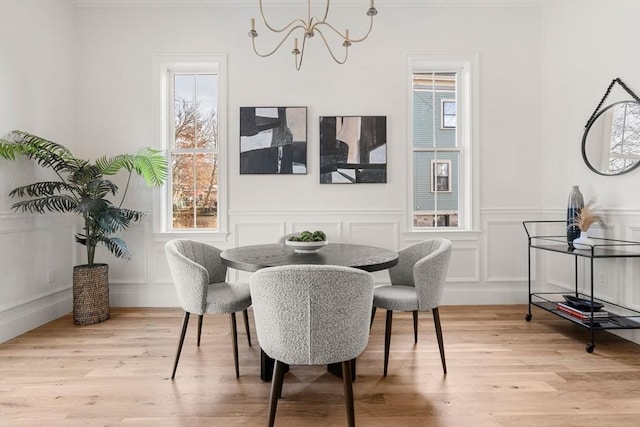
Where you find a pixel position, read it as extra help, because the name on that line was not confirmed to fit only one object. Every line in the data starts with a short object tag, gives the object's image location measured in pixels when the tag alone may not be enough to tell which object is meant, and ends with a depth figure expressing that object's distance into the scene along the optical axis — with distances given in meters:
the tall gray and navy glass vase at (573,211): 2.87
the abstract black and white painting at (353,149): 3.55
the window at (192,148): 3.69
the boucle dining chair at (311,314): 1.39
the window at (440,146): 3.70
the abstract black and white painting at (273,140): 3.54
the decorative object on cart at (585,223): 2.69
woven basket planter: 3.02
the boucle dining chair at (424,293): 2.11
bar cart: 2.44
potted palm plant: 2.81
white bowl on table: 2.17
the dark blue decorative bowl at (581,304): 2.59
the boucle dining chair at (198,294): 2.04
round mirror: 2.64
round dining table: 1.85
